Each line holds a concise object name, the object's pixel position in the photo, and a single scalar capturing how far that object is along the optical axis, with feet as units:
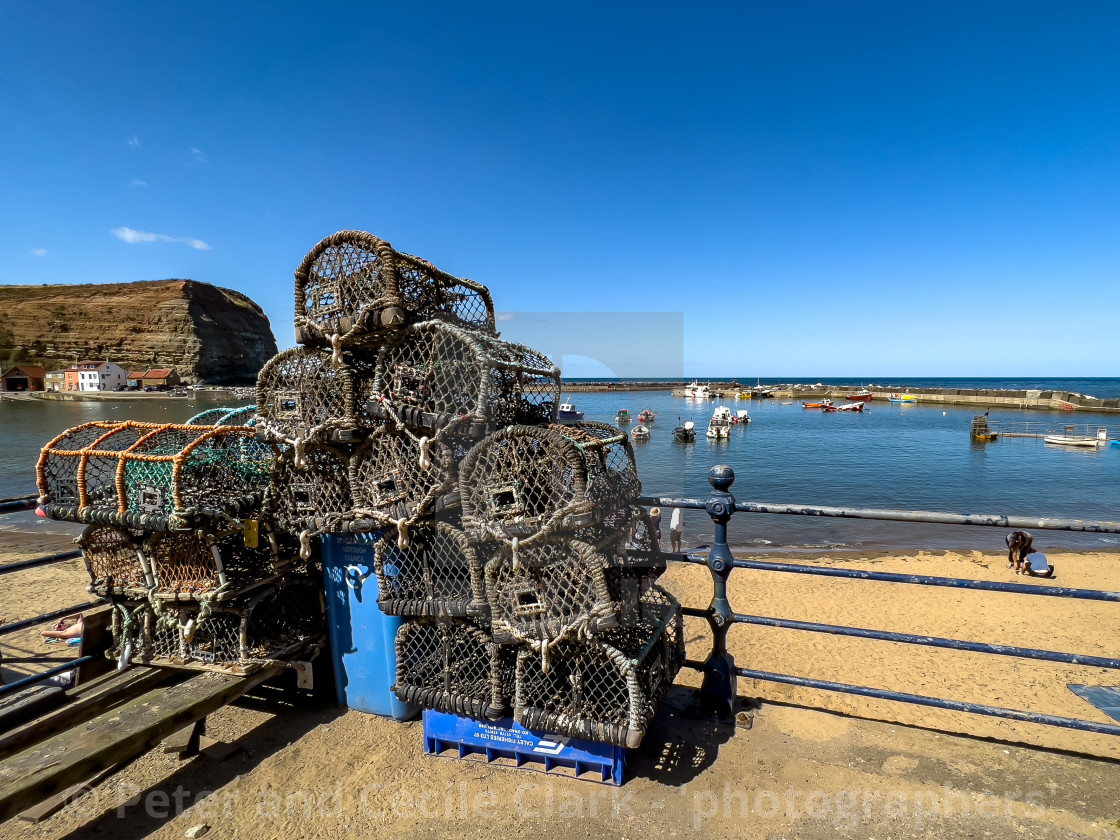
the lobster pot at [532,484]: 7.36
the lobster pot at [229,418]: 13.03
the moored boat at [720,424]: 110.01
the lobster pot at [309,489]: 9.84
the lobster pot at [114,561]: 9.89
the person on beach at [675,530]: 35.40
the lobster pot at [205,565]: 9.48
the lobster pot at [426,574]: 8.39
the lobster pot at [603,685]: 7.31
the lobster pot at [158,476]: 9.16
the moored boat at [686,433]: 105.40
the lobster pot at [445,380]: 8.44
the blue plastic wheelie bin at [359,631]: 9.66
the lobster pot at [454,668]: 8.19
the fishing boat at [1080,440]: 97.50
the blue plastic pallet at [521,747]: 7.74
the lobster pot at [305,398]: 9.23
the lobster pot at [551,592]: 7.34
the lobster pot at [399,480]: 8.53
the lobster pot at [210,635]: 9.53
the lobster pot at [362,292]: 8.82
